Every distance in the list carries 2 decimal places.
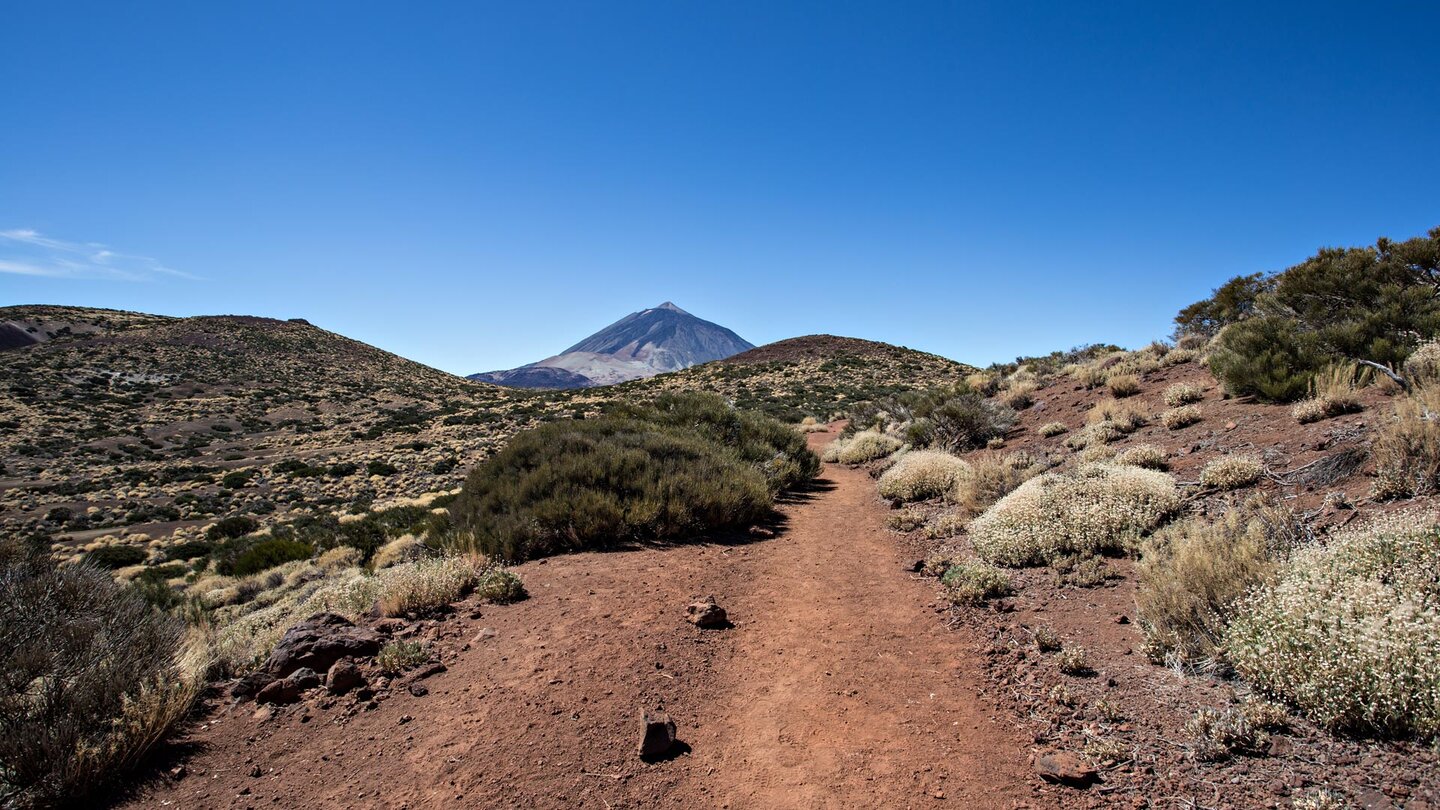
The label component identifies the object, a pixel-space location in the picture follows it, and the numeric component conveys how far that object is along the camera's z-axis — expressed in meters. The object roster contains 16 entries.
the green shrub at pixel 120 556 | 17.53
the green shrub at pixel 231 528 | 20.22
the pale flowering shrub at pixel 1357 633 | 2.96
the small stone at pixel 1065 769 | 3.39
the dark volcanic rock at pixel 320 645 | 4.96
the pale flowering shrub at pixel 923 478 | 10.98
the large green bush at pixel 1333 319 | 9.49
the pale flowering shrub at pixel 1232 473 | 6.55
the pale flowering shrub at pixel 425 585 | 6.11
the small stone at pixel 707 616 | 5.84
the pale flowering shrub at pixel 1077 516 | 6.56
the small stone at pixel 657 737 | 3.87
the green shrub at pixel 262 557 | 14.68
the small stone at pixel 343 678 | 4.71
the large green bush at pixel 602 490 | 8.28
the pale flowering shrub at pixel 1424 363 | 7.68
